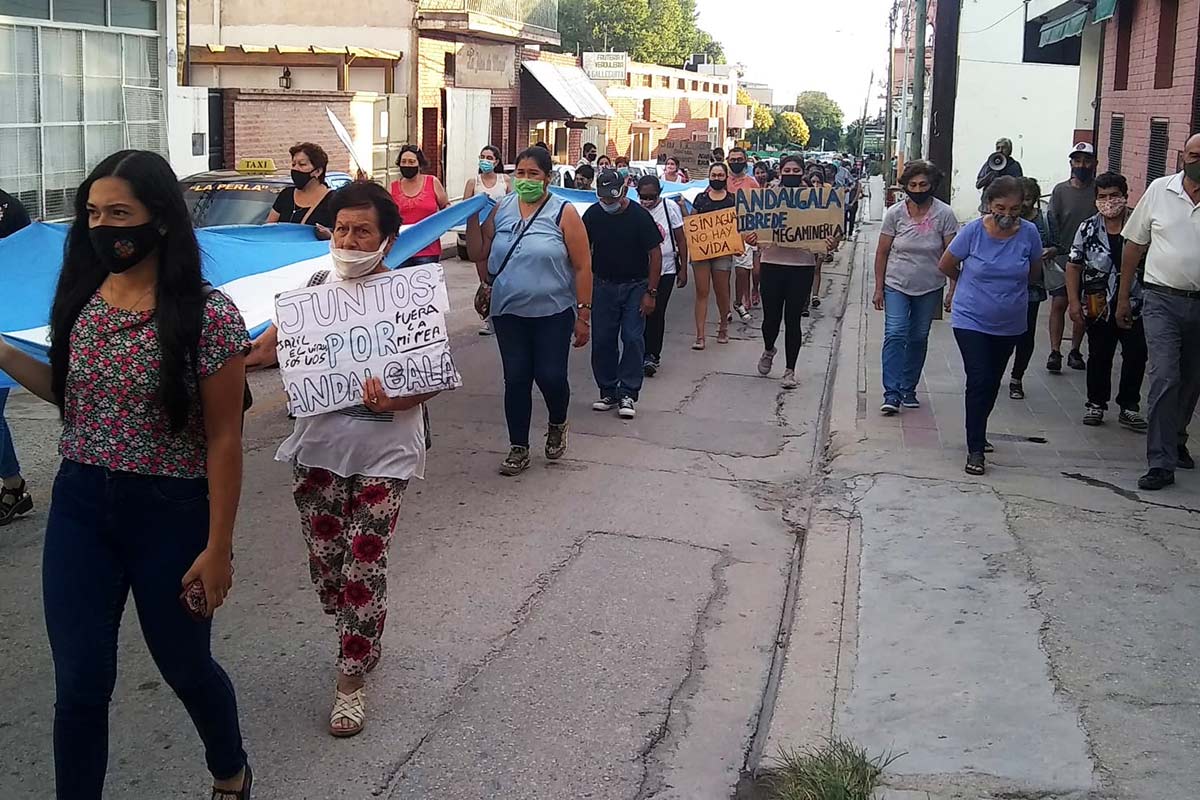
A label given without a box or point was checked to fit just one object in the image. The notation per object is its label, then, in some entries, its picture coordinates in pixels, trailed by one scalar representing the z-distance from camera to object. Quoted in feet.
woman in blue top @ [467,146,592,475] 25.82
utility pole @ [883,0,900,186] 152.27
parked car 40.98
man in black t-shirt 32.32
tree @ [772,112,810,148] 390.01
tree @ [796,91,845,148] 459.73
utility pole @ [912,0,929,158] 80.38
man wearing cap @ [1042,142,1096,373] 36.88
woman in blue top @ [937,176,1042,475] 26.61
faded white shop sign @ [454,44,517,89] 112.27
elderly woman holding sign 15.10
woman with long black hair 11.16
